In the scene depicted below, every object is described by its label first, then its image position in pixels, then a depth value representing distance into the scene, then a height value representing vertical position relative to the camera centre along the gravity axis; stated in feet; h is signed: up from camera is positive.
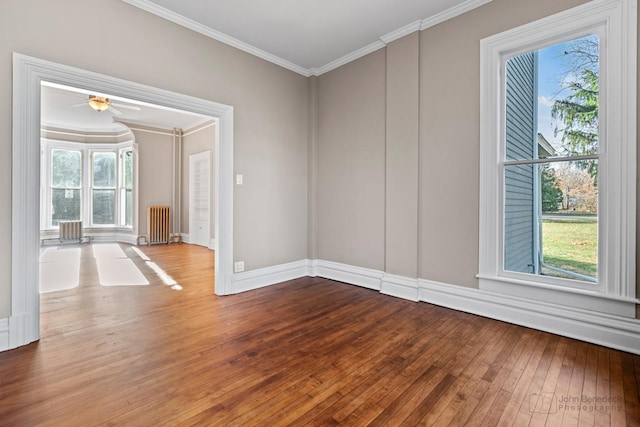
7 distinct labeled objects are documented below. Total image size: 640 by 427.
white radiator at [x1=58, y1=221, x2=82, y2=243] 24.79 -1.56
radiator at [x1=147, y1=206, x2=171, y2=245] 24.35 -1.03
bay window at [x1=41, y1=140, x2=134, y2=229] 25.39 +2.57
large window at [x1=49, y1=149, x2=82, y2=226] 25.35 +2.36
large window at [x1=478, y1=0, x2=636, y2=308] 7.14 +1.59
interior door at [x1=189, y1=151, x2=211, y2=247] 23.26 +1.12
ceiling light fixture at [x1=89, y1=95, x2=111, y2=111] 16.34 +6.03
